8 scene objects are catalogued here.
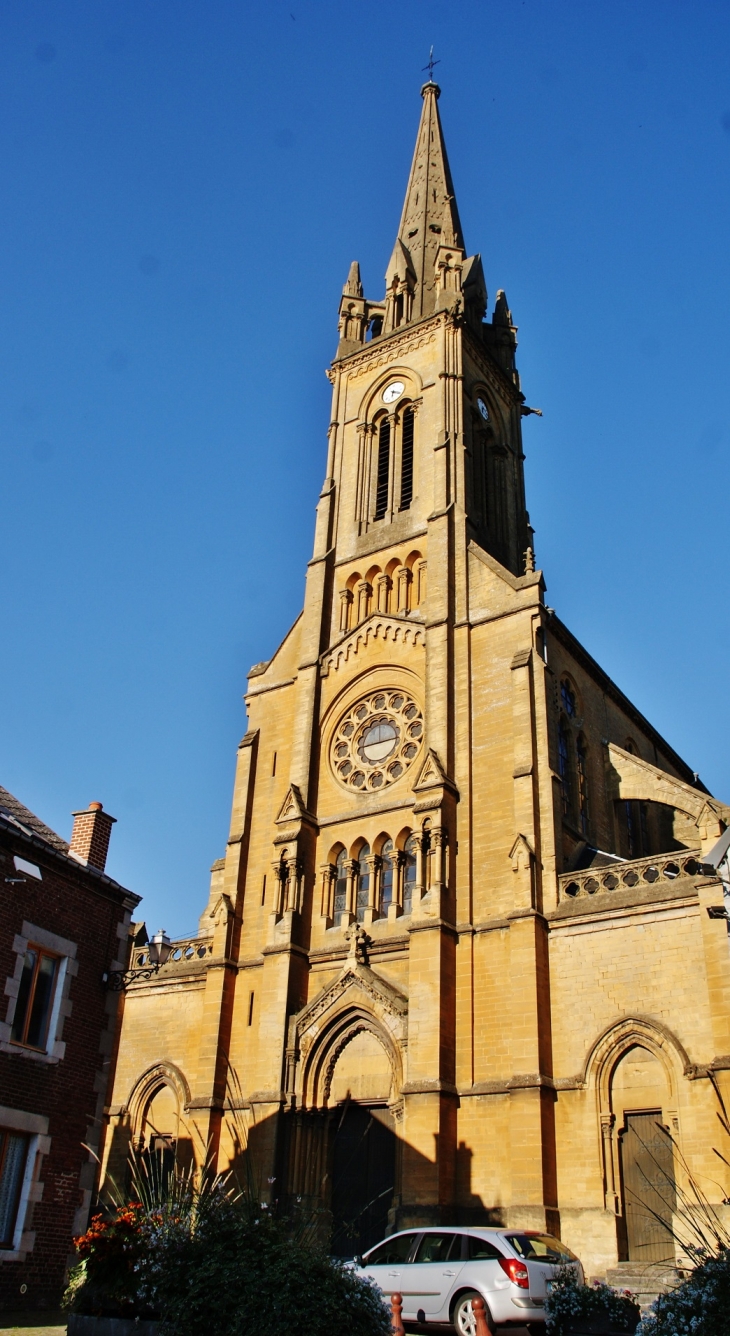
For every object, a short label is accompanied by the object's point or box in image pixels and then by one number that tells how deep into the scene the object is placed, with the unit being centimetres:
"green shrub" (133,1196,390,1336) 909
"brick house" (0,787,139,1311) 1600
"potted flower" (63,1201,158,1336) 1016
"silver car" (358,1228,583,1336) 1327
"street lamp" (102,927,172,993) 1866
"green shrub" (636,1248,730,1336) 906
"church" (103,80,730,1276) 2081
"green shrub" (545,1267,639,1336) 1288
